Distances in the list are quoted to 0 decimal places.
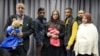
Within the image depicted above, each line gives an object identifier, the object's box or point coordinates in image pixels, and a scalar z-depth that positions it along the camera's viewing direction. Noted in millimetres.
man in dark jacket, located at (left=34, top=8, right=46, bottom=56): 2703
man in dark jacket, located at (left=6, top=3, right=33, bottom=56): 2458
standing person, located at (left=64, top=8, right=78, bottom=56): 2587
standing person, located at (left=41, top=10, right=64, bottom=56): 2647
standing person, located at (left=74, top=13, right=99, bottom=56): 2460
